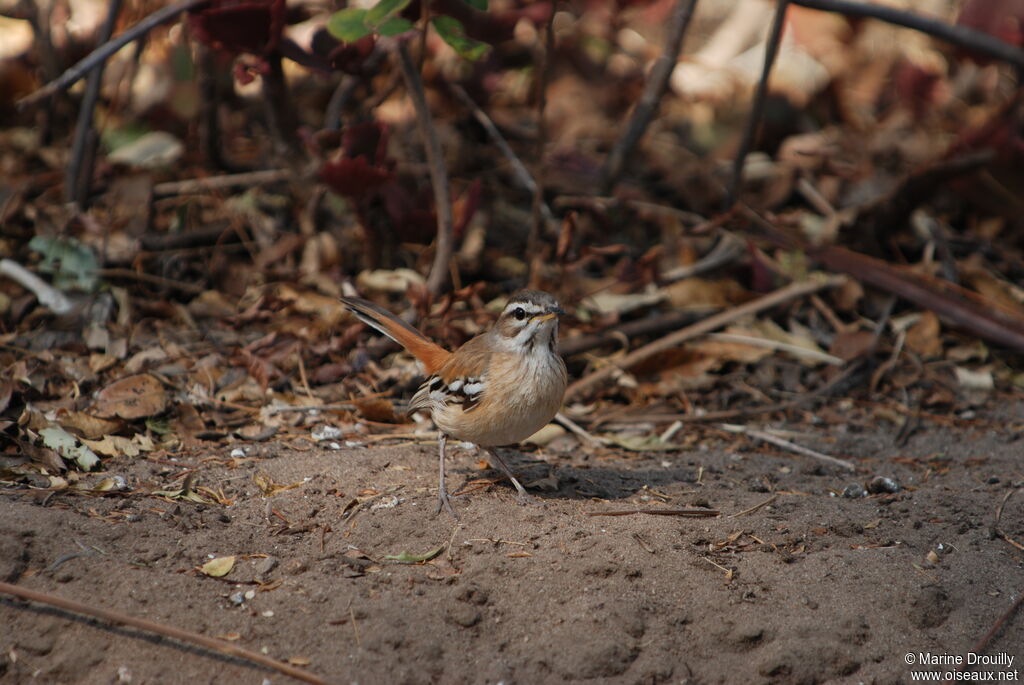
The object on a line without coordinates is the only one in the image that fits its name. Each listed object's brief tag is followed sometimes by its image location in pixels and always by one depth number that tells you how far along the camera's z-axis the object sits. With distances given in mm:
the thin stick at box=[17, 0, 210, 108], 9023
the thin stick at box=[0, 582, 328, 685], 6641
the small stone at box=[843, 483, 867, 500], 9797
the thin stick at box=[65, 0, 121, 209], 12297
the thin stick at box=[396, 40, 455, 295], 11094
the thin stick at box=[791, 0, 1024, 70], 11812
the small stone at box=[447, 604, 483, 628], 7324
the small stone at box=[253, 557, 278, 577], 7703
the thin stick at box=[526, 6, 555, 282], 11023
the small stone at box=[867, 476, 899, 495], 9797
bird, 9508
